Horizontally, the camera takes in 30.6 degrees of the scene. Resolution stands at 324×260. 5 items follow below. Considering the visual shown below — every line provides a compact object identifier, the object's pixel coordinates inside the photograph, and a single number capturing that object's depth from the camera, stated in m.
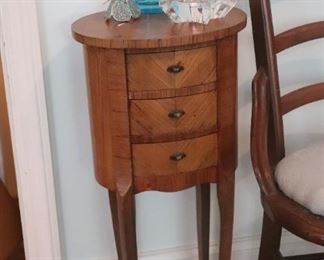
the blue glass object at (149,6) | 1.41
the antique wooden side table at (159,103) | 1.22
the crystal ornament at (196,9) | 1.28
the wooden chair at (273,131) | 1.24
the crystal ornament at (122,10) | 1.33
